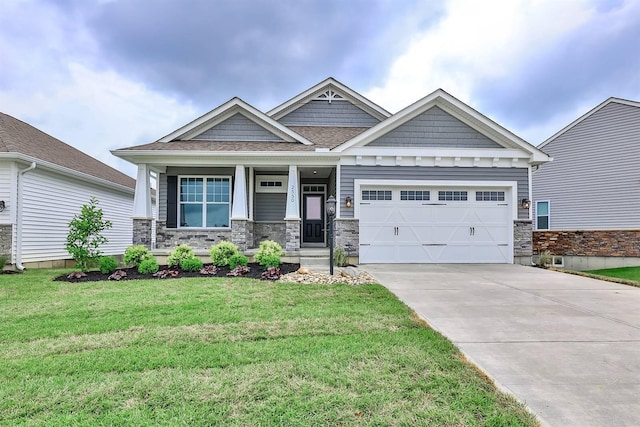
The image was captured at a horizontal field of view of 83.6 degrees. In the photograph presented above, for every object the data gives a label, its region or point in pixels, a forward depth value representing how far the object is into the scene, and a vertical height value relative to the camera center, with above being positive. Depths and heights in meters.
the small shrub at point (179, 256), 9.58 -0.84
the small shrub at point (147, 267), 9.06 -1.08
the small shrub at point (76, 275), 8.60 -1.24
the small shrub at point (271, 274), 8.27 -1.17
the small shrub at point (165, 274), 8.68 -1.21
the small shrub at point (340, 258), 10.52 -0.95
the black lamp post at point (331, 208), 8.90 +0.44
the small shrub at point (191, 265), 9.28 -1.05
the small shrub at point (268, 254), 9.54 -0.80
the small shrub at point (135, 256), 9.79 -0.87
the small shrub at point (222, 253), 9.73 -0.77
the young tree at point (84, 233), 9.45 -0.24
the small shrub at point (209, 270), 8.93 -1.16
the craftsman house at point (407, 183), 11.09 +1.34
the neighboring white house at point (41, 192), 10.77 +1.13
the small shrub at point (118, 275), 8.48 -1.23
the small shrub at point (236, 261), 9.50 -0.96
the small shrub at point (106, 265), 9.20 -1.06
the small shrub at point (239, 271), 8.75 -1.15
